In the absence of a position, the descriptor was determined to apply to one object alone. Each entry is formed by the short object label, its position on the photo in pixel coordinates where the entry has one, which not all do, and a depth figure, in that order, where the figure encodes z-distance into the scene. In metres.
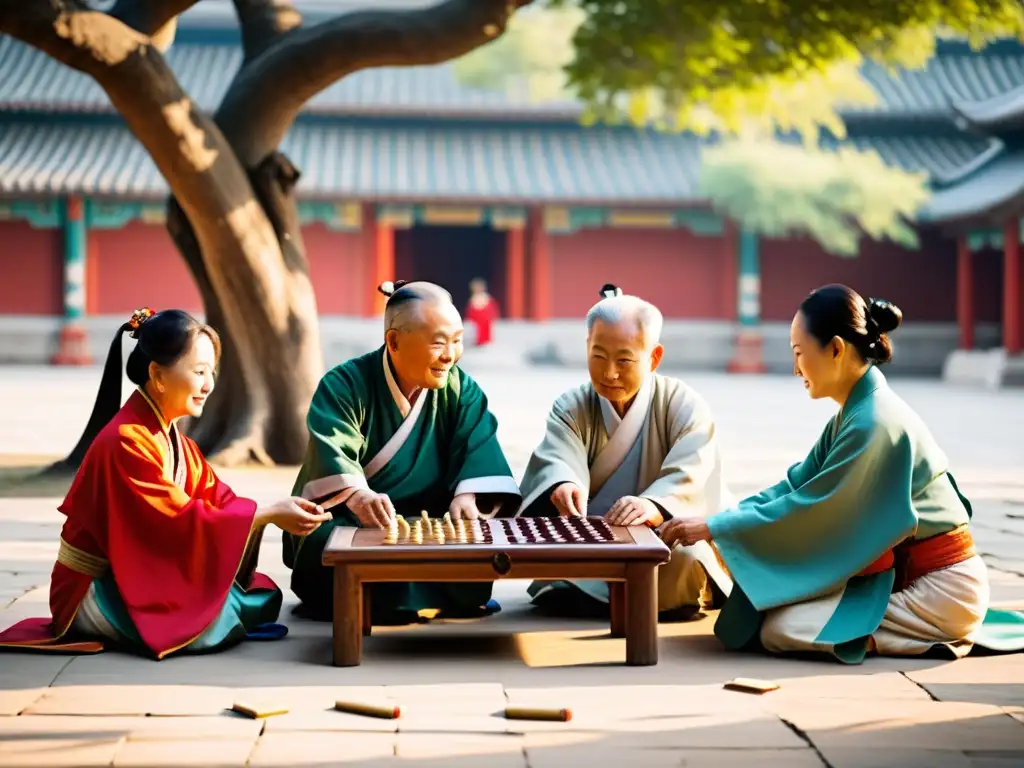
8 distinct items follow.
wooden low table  4.21
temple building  25.45
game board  4.33
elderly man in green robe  4.82
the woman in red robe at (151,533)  4.45
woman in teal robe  4.47
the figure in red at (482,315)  25.91
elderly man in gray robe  4.86
